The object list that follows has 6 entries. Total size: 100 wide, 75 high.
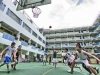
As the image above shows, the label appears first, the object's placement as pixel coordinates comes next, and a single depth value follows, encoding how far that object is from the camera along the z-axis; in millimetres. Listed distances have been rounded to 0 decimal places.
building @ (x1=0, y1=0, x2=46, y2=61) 9863
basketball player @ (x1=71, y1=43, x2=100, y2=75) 2913
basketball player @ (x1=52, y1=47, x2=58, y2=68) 6196
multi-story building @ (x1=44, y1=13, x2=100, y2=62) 22815
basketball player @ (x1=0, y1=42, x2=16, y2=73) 3422
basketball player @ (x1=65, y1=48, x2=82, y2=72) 4571
